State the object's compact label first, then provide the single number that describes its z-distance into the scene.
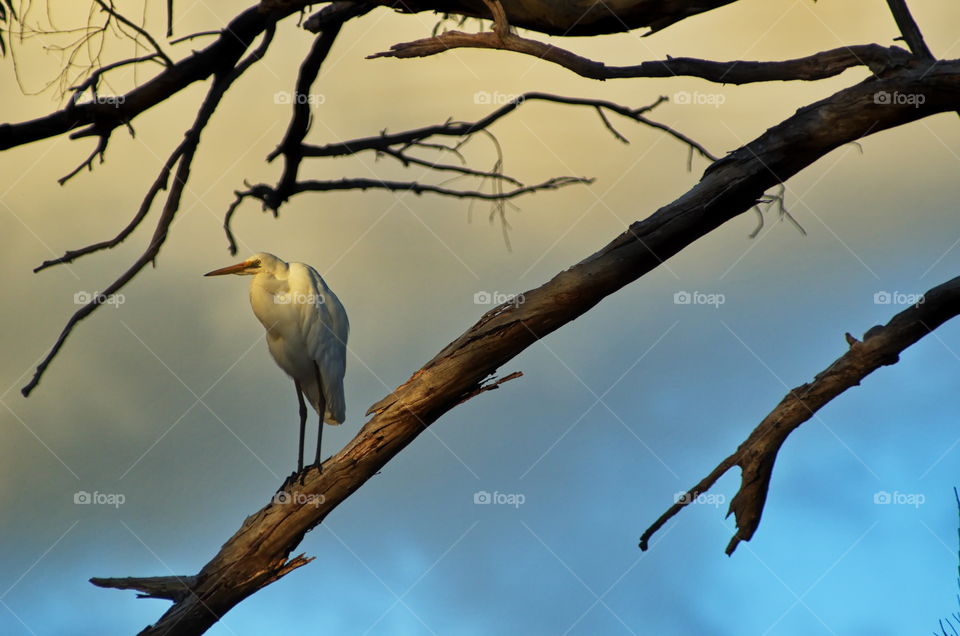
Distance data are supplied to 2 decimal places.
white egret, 10.93
